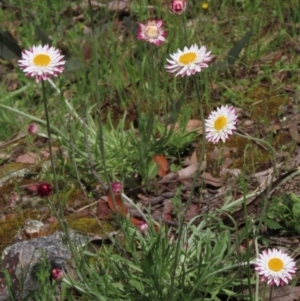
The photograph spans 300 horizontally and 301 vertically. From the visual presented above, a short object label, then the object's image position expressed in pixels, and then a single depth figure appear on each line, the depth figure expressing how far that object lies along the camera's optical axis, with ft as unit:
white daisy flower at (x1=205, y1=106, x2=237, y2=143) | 9.93
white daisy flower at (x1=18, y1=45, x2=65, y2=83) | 10.16
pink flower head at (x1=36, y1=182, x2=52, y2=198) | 10.64
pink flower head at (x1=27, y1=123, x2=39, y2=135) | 15.20
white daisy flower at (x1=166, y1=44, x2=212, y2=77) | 9.68
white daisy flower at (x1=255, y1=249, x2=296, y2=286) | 9.71
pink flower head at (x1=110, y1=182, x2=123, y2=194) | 11.87
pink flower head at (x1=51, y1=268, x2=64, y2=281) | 11.26
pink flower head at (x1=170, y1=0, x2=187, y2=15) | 10.23
